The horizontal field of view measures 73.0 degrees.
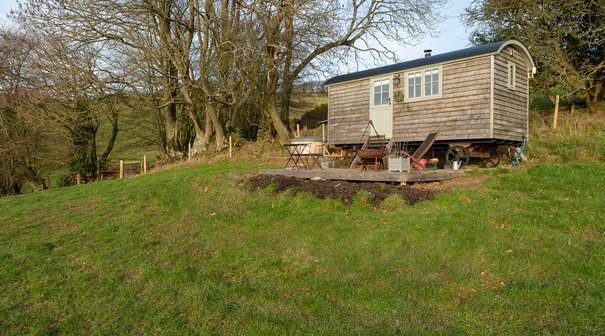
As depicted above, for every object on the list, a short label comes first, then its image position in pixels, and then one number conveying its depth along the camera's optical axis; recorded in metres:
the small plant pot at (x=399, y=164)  9.52
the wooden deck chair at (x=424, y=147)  11.25
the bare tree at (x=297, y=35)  17.62
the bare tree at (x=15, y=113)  20.12
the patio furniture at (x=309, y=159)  14.51
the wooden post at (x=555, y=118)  15.59
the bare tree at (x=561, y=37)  17.80
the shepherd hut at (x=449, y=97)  11.63
